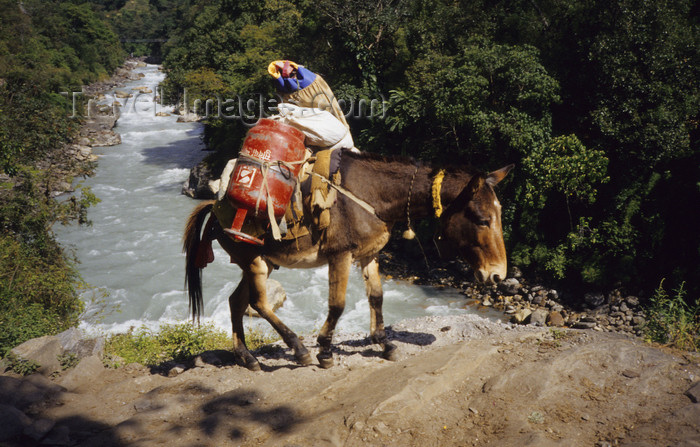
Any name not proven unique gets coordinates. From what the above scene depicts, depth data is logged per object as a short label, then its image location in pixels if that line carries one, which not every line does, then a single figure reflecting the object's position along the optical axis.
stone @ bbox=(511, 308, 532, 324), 10.91
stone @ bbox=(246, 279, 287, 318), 11.64
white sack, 4.54
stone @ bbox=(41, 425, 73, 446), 3.40
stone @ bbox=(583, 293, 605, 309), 11.75
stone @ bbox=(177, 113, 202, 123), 36.50
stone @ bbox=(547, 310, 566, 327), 10.79
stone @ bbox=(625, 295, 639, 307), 11.44
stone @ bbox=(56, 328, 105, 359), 5.48
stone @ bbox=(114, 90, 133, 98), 43.42
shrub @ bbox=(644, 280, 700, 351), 4.32
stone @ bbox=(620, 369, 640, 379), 3.59
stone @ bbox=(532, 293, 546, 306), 12.16
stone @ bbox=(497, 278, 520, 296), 12.70
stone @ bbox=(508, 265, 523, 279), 13.19
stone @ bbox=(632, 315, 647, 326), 10.62
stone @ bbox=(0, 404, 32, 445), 3.41
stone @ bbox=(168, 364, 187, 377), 5.14
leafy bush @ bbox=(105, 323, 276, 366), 6.04
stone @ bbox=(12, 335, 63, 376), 5.07
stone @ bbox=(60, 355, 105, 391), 4.78
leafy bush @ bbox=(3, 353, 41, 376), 4.94
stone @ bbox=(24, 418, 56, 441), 3.42
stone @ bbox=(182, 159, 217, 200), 21.20
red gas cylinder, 4.38
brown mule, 4.09
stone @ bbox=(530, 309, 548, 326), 10.73
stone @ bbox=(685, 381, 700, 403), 3.22
